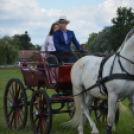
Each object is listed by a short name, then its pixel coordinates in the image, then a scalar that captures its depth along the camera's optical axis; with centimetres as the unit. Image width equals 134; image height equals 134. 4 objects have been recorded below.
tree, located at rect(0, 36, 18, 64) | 5341
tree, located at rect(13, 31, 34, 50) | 9200
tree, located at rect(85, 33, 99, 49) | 8419
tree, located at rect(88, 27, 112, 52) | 5125
